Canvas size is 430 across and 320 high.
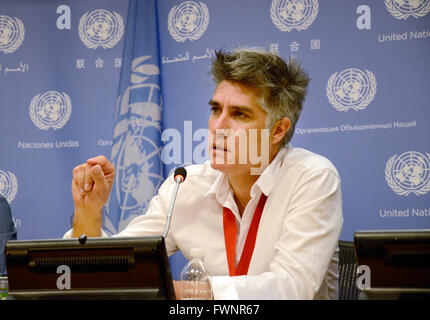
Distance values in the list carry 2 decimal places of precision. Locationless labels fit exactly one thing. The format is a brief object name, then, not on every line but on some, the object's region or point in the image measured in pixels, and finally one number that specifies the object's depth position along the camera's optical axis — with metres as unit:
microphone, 2.10
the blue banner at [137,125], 2.83
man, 2.21
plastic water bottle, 2.00
